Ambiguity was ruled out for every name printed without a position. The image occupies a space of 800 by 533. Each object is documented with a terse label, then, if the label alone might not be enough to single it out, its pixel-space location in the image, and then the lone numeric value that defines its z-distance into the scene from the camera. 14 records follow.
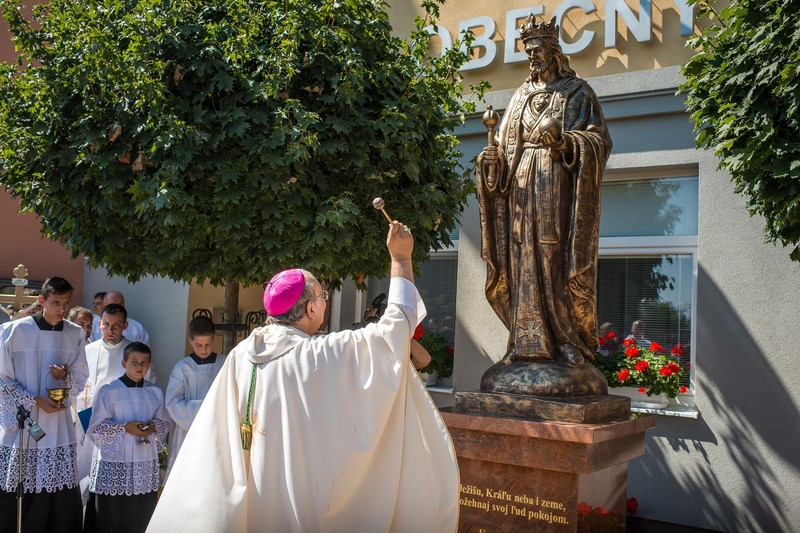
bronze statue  4.64
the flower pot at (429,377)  9.07
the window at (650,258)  7.66
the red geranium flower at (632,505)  6.32
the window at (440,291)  9.34
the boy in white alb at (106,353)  7.48
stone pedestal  4.04
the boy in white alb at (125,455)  5.50
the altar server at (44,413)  5.56
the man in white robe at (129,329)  9.02
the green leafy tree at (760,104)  4.25
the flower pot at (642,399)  7.36
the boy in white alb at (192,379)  5.74
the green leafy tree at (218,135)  5.15
